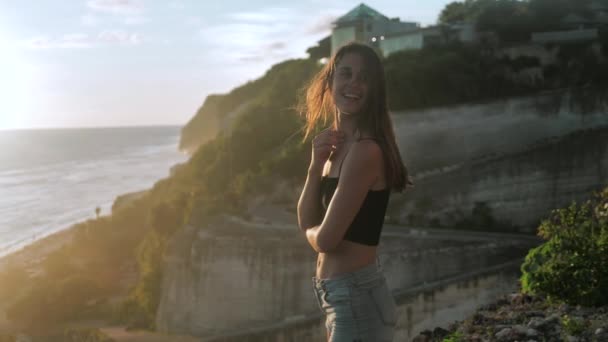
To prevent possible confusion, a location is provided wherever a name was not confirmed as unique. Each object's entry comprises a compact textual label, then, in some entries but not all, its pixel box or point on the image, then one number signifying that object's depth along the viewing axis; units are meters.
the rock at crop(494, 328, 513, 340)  6.22
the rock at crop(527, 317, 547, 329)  6.38
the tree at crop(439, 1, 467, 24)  40.25
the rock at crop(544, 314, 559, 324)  6.51
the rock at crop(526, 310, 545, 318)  7.09
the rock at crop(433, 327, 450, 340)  7.08
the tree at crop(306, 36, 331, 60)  43.28
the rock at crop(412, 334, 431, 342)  7.17
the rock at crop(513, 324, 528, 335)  6.21
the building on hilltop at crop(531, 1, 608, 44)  30.83
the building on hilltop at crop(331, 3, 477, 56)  33.03
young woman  3.01
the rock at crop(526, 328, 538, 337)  6.11
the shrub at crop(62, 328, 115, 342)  21.25
